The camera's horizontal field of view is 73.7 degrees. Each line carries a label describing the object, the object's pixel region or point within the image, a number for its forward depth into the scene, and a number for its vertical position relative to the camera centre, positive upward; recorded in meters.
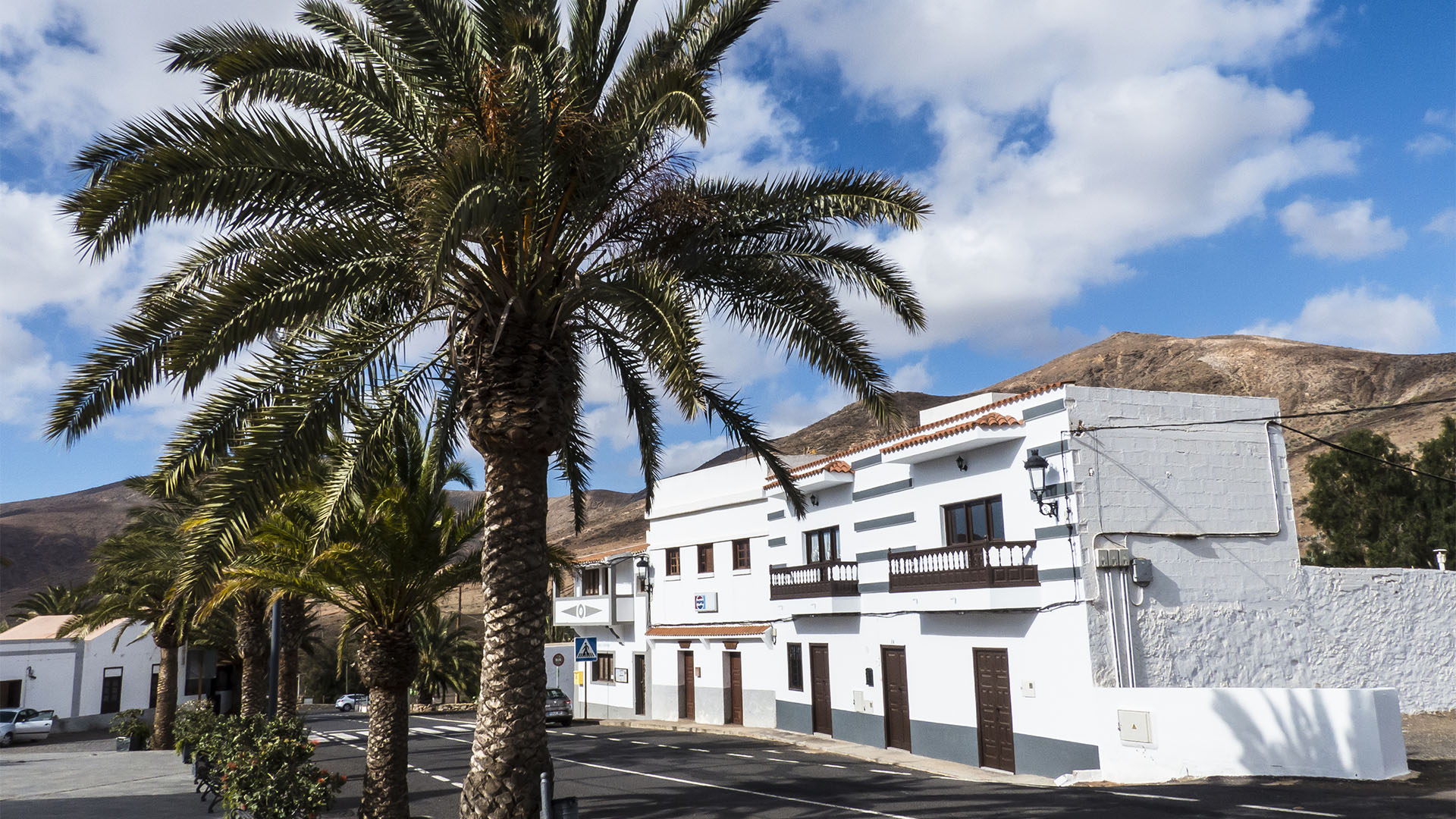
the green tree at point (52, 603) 58.34 +1.10
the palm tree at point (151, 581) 25.16 +1.11
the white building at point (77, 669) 42.66 -2.25
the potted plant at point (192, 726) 23.19 -2.73
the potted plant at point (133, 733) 31.61 -3.70
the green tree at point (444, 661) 50.00 -2.74
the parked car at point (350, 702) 57.19 -5.44
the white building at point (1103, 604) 15.79 -0.37
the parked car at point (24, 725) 37.25 -3.97
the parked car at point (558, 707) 35.06 -3.67
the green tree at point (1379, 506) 35.91 +2.70
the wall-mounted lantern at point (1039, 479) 18.59 +2.09
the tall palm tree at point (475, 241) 8.54 +3.52
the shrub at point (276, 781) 12.03 -2.12
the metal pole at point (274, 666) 18.97 -1.05
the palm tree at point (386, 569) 13.46 +0.60
